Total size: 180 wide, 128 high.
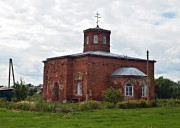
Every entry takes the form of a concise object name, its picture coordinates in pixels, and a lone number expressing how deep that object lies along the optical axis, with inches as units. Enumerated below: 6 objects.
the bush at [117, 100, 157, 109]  1139.9
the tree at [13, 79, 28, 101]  1337.4
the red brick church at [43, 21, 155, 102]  1628.9
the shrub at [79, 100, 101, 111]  1076.5
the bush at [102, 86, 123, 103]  1317.7
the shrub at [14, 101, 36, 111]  1034.7
